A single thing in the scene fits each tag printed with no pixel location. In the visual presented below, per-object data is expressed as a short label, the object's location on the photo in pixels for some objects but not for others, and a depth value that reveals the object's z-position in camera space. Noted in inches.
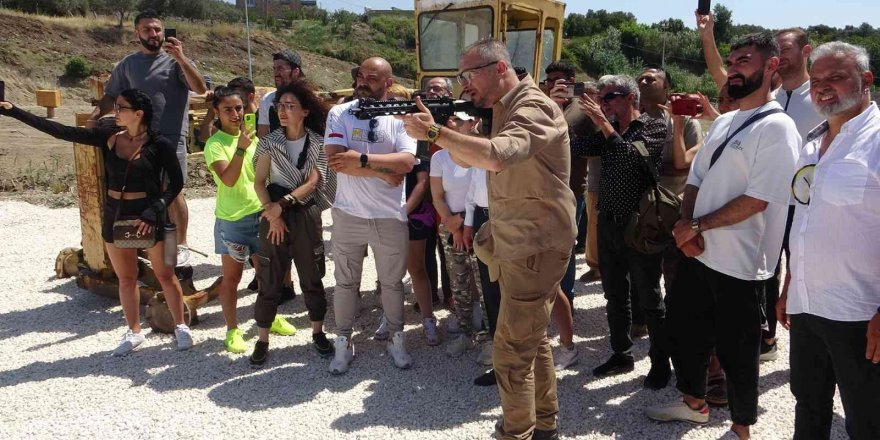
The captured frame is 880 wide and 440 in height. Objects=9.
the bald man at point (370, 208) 159.0
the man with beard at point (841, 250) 90.0
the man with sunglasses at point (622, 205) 145.8
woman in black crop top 170.1
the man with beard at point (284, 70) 207.8
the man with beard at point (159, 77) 205.3
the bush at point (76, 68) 1089.4
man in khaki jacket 112.0
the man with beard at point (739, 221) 112.4
